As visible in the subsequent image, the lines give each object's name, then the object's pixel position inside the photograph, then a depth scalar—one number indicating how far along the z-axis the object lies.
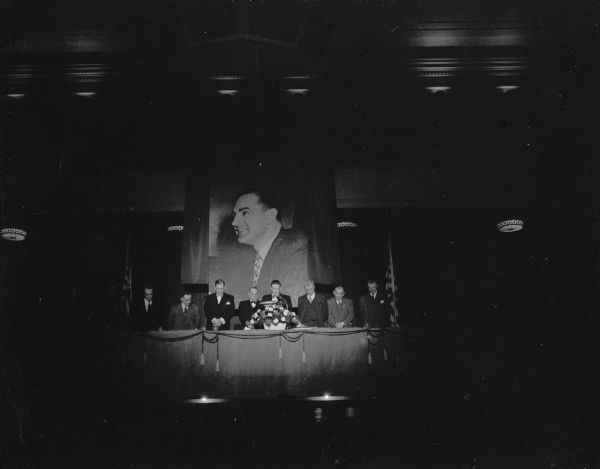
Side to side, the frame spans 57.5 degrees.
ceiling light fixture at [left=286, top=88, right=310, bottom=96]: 9.14
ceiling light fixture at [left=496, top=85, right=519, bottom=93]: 9.05
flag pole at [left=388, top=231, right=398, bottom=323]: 10.99
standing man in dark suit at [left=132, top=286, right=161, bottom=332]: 9.23
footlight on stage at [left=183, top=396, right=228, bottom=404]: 6.67
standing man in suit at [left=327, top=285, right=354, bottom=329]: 8.56
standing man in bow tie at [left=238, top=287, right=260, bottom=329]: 8.50
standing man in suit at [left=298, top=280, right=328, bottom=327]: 8.50
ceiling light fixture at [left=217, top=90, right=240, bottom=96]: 9.15
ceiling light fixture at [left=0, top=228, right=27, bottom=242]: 9.48
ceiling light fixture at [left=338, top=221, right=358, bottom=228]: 11.73
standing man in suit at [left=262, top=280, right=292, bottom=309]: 8.28
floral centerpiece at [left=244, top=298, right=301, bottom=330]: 7.57
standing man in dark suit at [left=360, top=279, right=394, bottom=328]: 8.97
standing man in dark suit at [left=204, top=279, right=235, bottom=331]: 8.45
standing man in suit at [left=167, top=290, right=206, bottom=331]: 8.50
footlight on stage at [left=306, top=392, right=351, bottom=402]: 6.68
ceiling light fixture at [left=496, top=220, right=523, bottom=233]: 10.35
